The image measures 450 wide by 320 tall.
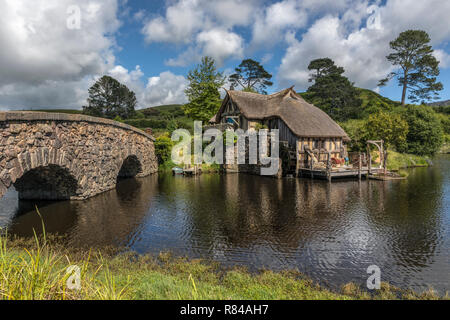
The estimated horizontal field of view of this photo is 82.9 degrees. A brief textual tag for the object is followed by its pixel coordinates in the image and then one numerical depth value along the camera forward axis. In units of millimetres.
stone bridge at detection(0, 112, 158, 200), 9656
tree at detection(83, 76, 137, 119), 61188
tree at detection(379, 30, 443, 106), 45500
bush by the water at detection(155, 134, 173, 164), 29594
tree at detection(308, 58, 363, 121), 49156
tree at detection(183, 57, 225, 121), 40594
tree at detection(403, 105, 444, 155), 35375
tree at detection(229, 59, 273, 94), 62188
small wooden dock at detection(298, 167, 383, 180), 22094
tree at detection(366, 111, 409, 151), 29953
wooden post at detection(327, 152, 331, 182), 21766
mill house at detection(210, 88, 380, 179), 24734
